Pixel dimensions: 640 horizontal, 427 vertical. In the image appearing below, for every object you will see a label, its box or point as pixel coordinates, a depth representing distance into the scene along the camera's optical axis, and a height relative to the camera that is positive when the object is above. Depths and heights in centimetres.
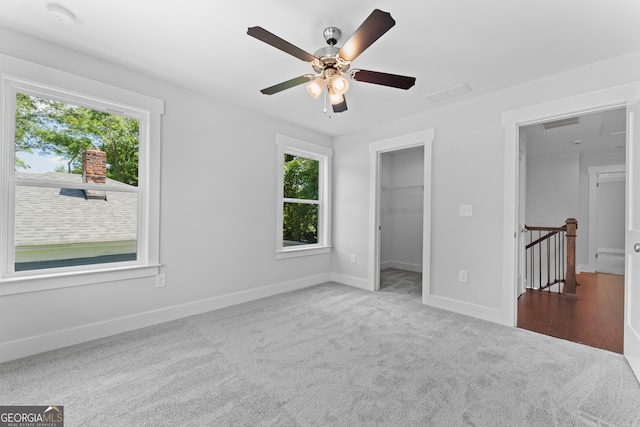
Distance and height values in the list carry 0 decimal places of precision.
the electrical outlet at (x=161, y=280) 288 -71
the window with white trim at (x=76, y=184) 220 +23
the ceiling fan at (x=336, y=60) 158 +101
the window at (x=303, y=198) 405 +24
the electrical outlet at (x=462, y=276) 324 -70
